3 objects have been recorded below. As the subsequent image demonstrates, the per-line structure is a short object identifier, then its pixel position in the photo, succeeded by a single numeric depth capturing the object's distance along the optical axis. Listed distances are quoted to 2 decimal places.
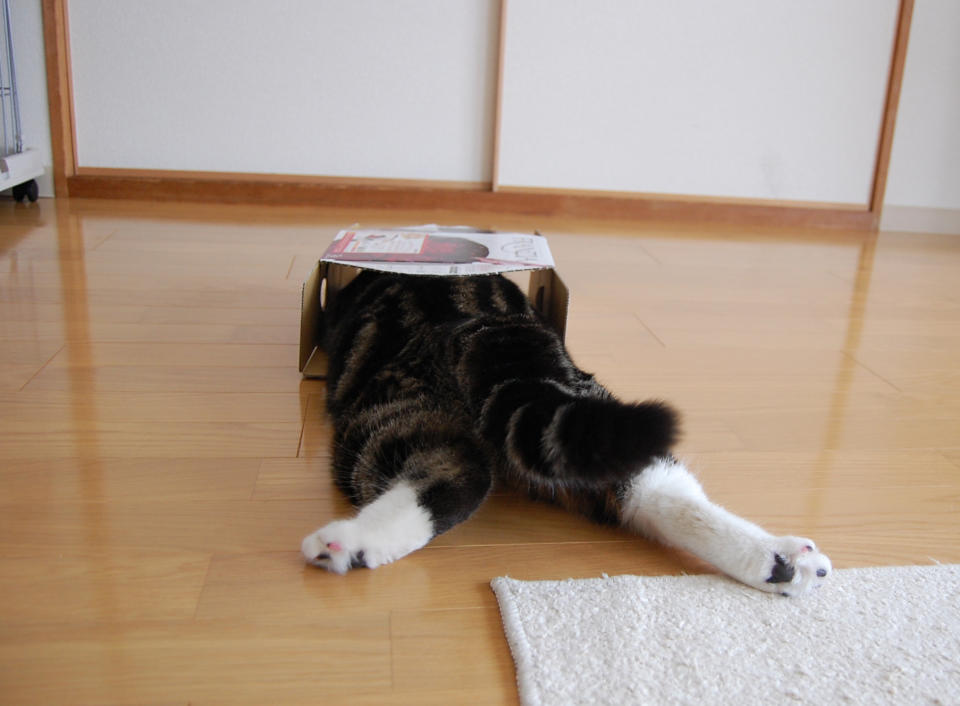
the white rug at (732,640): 0.79
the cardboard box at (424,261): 1.41
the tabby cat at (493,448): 0.90
